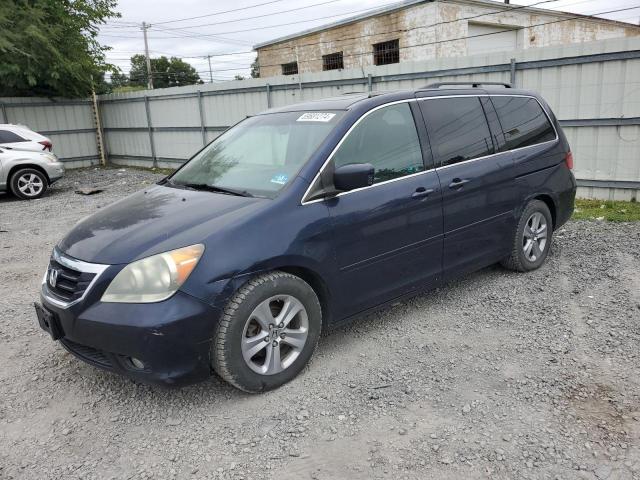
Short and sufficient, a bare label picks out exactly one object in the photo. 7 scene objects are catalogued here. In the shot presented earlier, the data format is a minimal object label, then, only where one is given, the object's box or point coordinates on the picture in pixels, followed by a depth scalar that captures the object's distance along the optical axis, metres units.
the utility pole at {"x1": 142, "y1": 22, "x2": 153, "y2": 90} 48.34
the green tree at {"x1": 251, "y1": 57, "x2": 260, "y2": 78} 50.53
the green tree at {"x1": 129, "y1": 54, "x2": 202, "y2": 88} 67.62
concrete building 18.94
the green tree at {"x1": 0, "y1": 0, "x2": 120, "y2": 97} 13.78
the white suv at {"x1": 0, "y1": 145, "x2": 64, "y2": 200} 11.15
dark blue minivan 2.95
